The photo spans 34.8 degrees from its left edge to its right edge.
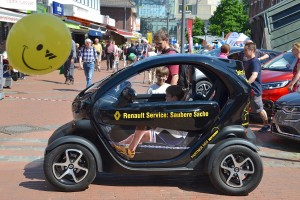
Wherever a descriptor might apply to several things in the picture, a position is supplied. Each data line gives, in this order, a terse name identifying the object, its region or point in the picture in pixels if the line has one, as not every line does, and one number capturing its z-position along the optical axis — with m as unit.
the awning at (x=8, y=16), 16.60
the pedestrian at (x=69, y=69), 17.12
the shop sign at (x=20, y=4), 18.63
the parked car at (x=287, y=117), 7.62
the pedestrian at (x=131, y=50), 24.02
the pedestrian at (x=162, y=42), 7.26
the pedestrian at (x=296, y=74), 9.05
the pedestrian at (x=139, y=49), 24.28
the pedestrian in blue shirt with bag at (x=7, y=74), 15.78
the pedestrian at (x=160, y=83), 6.31
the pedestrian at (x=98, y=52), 25.76
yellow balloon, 5.82
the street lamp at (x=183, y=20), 18.86
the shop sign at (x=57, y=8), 25.59
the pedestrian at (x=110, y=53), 26.64
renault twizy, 5.34
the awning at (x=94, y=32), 34.75
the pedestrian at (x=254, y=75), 8.29
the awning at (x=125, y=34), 53.29
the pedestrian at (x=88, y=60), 14.33
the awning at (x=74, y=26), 27.39
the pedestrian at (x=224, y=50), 11.09
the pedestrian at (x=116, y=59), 26.98
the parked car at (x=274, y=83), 9.94
